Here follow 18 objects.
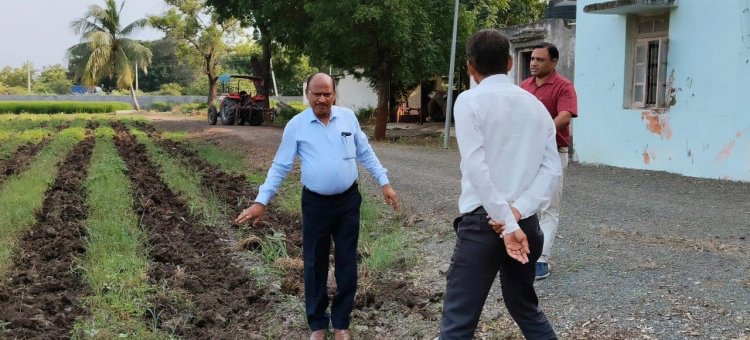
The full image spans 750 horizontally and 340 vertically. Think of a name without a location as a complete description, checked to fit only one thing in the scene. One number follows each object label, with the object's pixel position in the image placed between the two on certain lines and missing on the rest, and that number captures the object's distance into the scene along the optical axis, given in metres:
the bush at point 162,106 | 52.47
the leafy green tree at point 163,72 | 80.25
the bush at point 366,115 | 30.25
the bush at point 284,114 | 29.40
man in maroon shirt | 4.70
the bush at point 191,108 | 45.94
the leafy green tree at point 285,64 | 30.06
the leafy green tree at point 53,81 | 87.12
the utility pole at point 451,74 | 15.58
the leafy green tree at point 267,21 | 20.72
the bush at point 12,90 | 74.44
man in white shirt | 2.80
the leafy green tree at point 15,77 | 93.44
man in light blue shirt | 3.95
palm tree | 47.25
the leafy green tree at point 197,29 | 38.94
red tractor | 27.45
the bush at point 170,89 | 74.00
